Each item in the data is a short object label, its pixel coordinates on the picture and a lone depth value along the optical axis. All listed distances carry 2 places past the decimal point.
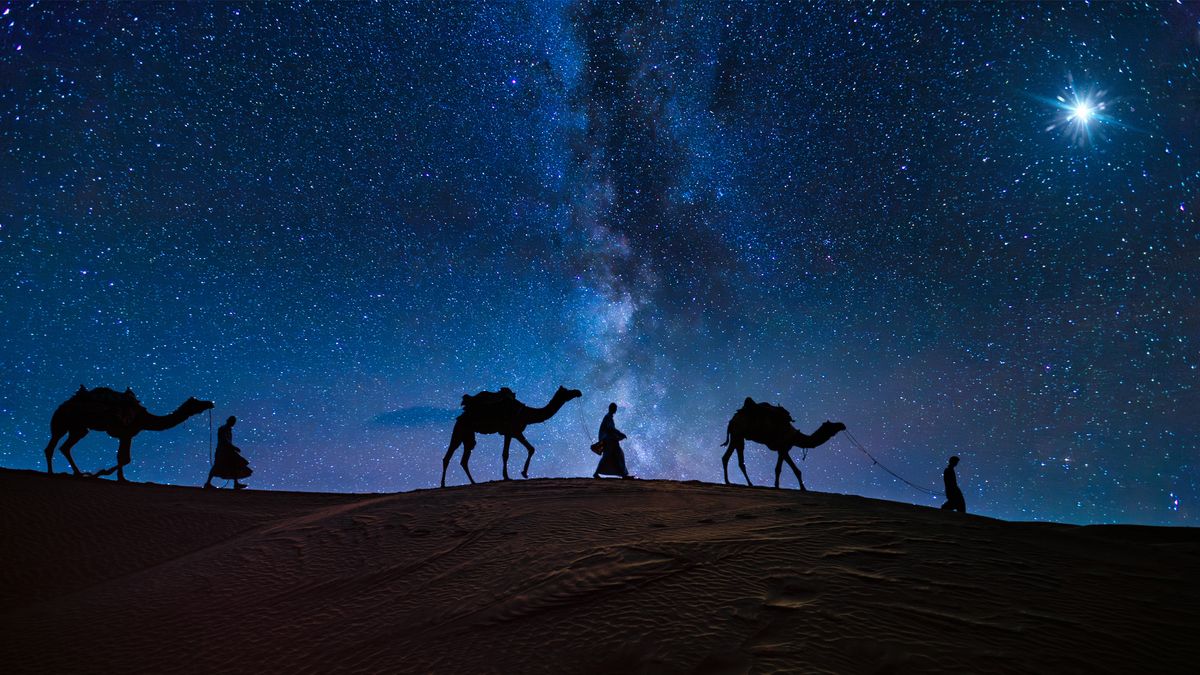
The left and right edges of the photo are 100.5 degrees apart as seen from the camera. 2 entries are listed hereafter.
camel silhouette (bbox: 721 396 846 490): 15.66
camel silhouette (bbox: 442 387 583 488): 14.42
